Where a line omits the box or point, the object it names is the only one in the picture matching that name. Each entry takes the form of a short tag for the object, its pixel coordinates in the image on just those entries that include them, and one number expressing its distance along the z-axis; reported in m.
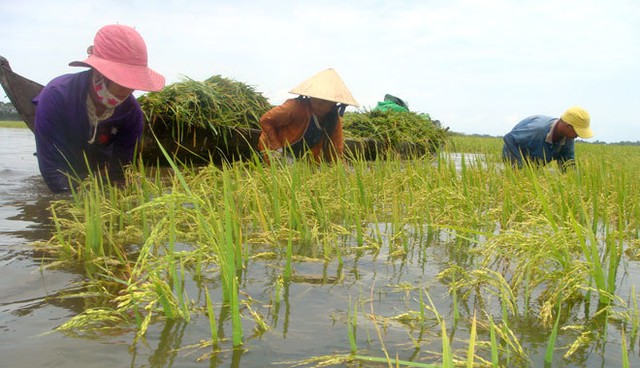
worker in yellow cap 5.27
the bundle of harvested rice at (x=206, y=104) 4.46
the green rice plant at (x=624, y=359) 0.86
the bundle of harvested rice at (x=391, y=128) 6.34
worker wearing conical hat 3.99
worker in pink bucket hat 2.64
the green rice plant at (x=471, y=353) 0.80
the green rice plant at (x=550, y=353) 1.01
